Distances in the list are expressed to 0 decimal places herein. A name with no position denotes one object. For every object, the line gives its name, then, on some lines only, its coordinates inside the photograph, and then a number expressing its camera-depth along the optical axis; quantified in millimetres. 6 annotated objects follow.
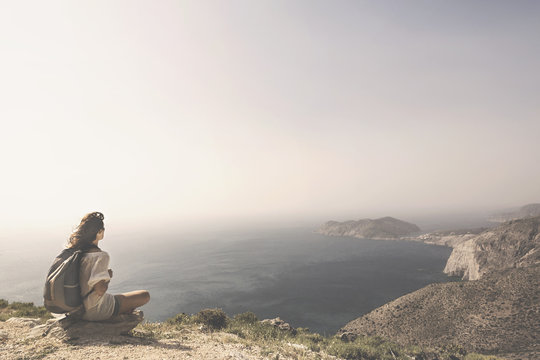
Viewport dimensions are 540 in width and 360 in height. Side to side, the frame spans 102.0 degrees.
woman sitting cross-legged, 5391
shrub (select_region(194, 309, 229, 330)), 12520
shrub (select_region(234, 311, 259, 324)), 17750
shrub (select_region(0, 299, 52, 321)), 11273
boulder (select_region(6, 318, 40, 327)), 8766
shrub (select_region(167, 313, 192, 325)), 12695
